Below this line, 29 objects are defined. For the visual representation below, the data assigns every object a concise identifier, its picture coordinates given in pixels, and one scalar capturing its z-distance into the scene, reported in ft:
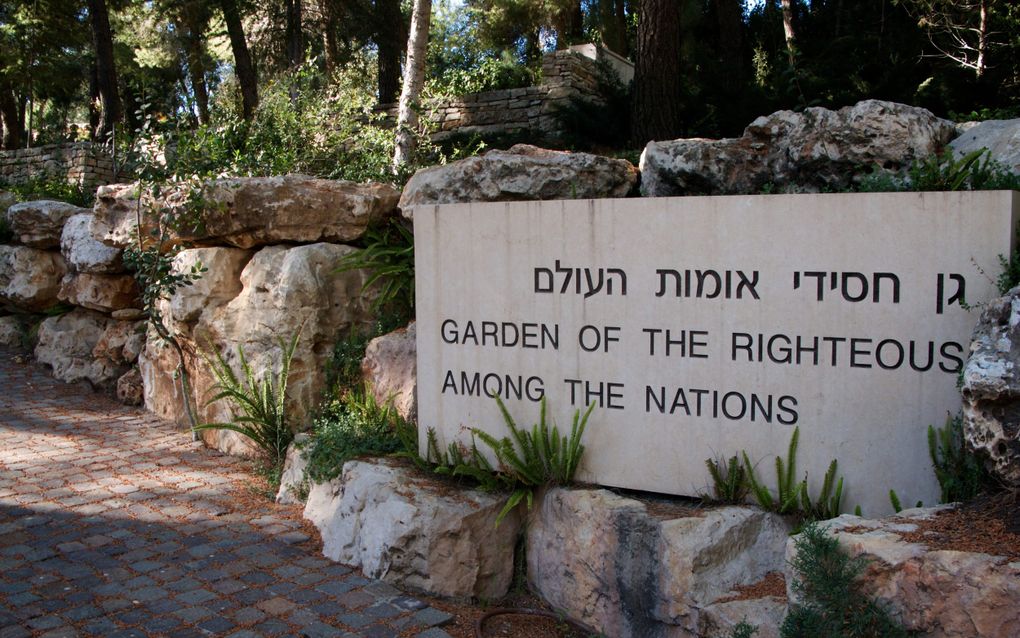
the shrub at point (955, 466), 11.08
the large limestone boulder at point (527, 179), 17.93
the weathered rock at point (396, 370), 17.79
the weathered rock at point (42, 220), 29.32
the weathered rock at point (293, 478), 17.72
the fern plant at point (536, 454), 14.39
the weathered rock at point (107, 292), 26.63
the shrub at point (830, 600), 9.11
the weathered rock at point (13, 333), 30.30
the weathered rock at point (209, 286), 21.50
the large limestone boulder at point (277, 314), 19.85
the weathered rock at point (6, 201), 33.93
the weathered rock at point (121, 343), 26.23
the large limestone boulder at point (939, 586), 8.54
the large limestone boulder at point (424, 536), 14.67
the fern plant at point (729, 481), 13.16
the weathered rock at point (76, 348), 26.81
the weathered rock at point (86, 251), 26.00
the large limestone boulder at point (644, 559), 12.65
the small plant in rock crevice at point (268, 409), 19.47
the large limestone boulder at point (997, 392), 9.56
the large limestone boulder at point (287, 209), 20.63
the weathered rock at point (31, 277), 29.40
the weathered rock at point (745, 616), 11.52
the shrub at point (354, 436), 17.04
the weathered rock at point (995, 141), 14.01
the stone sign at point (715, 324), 11.94
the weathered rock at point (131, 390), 25.18
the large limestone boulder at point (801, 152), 15.19
